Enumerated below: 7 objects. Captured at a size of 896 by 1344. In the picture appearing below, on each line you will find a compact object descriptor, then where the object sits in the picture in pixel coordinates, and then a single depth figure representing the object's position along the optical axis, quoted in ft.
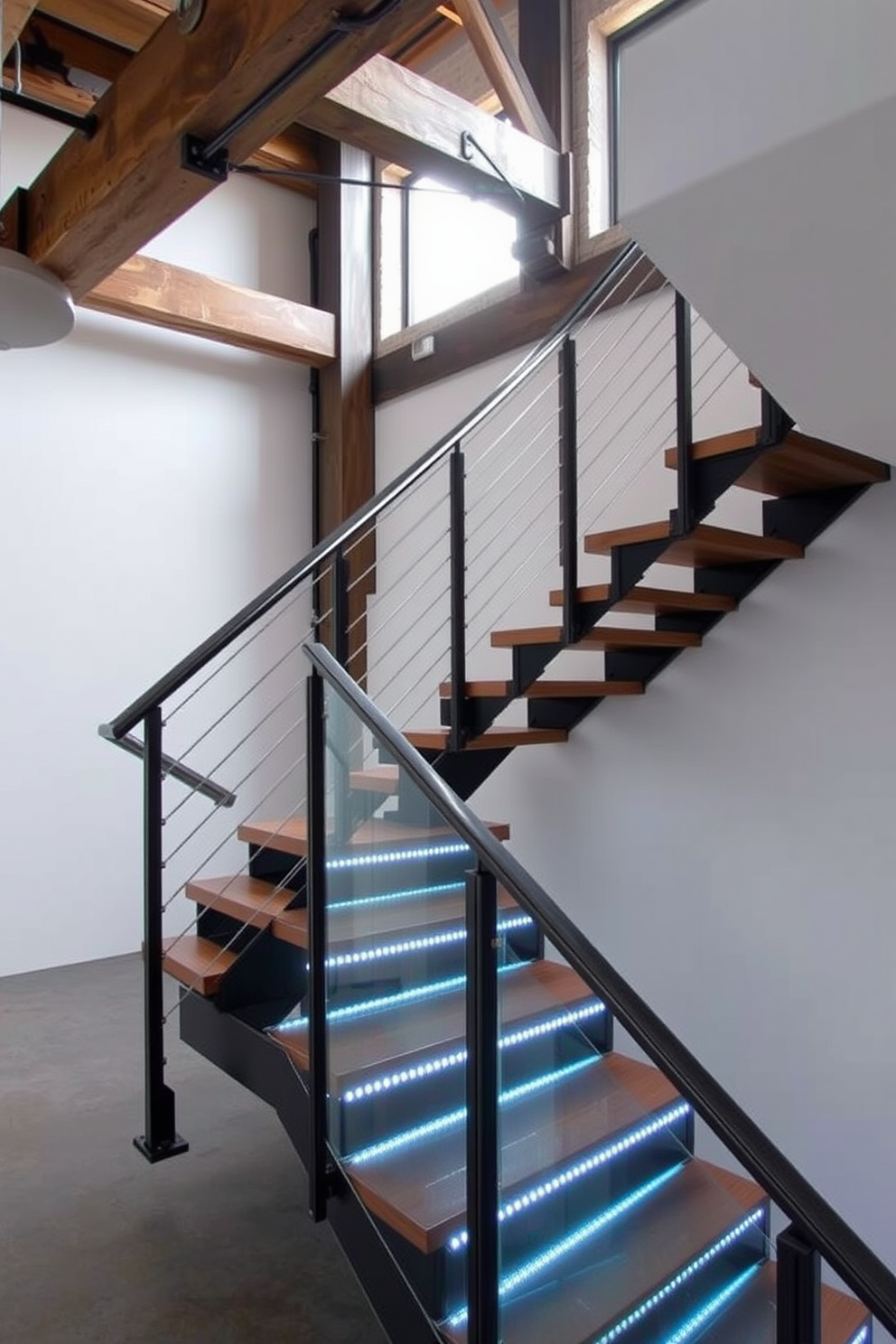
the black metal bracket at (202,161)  8.15
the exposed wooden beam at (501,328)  13.35
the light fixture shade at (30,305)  8.34
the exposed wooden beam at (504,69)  12.80
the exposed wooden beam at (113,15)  15.07
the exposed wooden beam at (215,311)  15.66
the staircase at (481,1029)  5.28
